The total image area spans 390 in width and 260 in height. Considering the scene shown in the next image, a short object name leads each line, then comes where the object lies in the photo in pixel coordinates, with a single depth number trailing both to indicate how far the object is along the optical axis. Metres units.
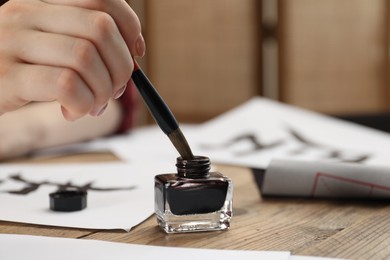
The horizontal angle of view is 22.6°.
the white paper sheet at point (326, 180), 0.72
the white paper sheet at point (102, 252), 0.57
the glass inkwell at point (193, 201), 0.63
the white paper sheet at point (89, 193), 0.66
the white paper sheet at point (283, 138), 0.92
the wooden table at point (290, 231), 0.59
